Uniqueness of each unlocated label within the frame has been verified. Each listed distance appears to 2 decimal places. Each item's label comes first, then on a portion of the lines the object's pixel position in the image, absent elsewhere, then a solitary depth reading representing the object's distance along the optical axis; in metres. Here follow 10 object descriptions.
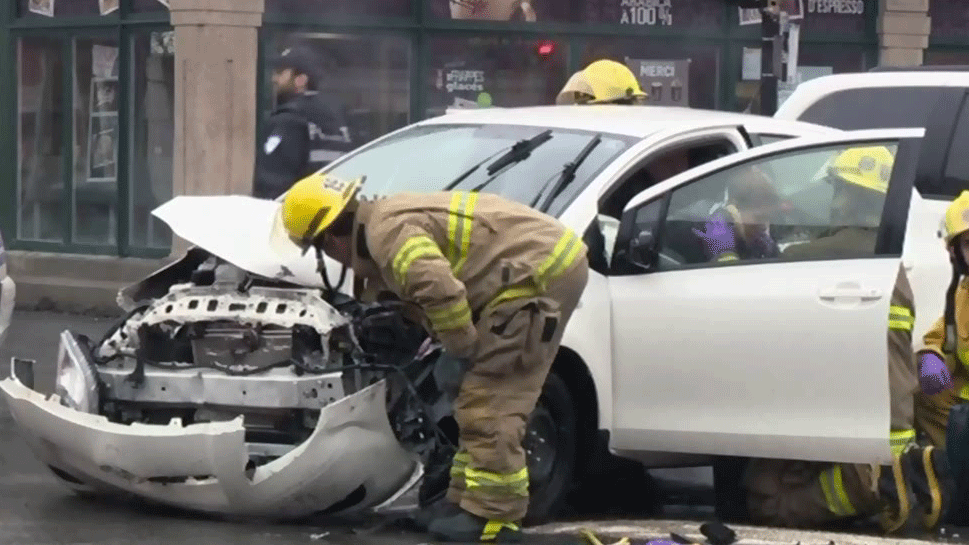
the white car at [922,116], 13.58
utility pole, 23.50
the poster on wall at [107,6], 27.62
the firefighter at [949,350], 12.66
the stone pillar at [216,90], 25.86
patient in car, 12.78
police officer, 20.81
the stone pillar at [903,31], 29.31
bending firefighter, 11.57
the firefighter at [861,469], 12.33
